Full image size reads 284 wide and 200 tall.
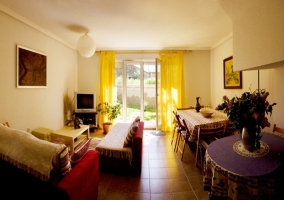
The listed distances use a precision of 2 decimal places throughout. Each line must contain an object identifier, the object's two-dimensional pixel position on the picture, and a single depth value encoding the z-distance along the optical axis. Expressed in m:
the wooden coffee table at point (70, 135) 2.92
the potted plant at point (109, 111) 4.53
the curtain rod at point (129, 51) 4.82
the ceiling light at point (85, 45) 3.07
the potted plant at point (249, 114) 1.29
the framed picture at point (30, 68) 2.71
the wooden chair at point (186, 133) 2.80
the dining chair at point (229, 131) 2.53
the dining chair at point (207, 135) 2.40
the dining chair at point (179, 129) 3.10
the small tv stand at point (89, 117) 4.37
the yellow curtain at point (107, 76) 4.77
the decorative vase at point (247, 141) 1.39
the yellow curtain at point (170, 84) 4.71
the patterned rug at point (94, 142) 3.55
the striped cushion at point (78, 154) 1.59
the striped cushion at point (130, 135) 2.39
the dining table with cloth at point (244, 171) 1.09
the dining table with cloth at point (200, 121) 2.48
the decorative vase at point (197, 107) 3.49
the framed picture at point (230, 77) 3.38
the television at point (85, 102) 4.36
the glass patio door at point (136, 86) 5.00
